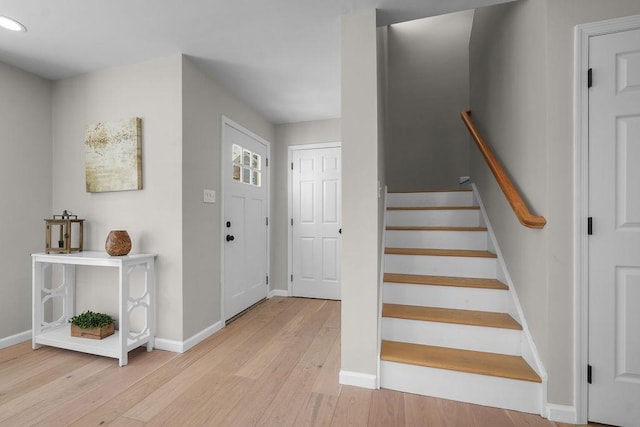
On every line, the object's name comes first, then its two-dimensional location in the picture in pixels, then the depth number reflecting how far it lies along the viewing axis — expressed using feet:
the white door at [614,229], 4.62
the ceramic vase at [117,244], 6.93
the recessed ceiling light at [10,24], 5.97
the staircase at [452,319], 5.25
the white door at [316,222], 12.16
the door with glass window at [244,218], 9.64
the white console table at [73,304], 6.75
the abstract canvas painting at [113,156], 7.68
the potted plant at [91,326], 7.36
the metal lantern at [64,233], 7.61
